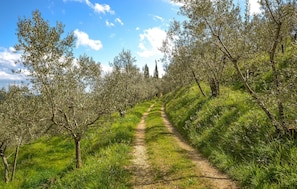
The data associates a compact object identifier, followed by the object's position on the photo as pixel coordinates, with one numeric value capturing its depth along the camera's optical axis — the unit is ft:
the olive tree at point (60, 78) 44.96
